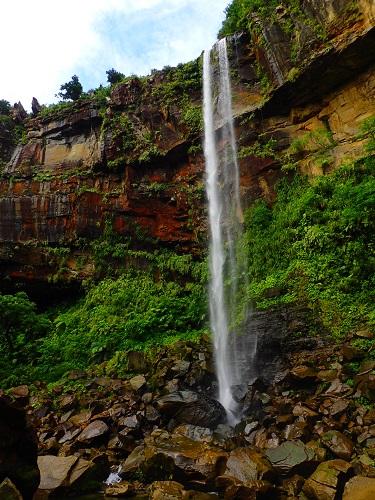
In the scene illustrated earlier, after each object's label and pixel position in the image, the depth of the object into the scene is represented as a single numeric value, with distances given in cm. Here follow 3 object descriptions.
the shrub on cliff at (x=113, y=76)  2694
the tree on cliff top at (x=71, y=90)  2670
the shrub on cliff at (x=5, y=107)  2525
